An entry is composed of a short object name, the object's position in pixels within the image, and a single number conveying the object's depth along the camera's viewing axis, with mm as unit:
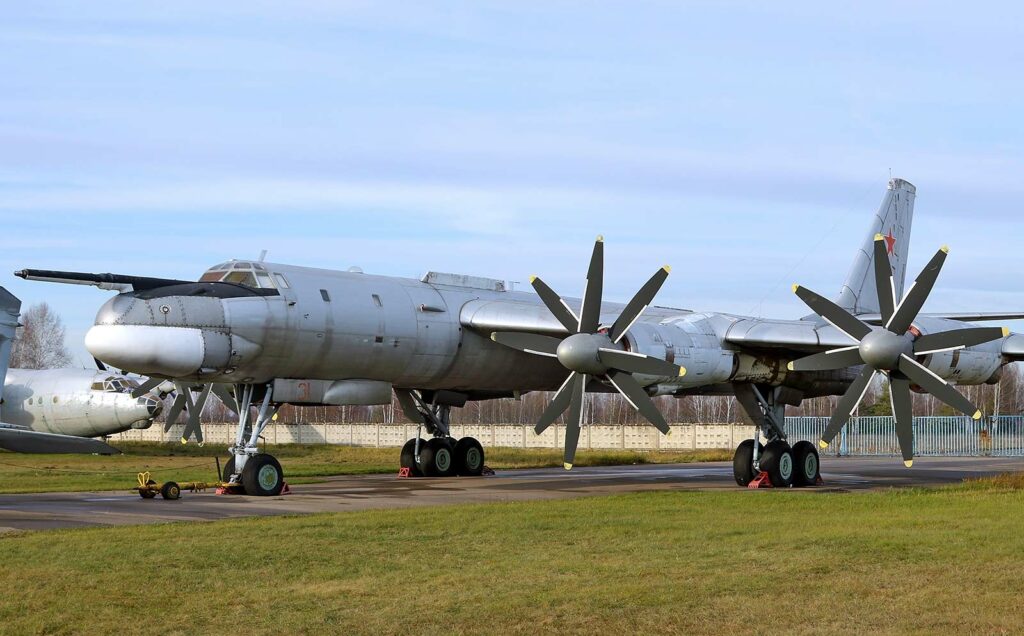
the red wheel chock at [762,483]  22391
